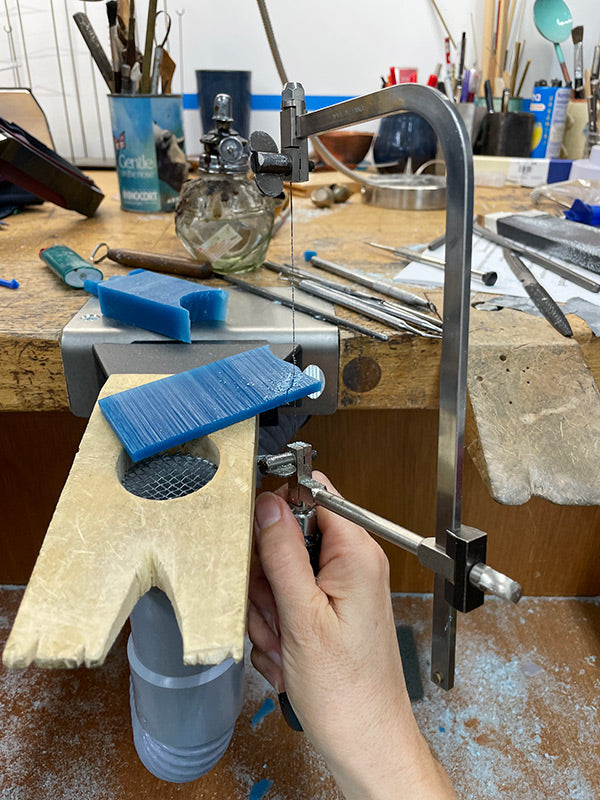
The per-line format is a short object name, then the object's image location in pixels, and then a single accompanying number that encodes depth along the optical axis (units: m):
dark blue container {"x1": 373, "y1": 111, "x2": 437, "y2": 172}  1.31
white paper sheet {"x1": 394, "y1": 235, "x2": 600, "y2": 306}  0.64
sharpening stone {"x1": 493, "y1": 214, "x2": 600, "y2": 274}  0.73
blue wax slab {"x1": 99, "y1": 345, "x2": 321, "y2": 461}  0.38
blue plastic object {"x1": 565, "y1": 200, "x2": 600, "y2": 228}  0.89
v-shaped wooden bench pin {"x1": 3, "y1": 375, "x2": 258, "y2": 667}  0.27
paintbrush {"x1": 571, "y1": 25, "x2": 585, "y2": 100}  1.29
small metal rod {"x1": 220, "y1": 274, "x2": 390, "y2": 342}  0.52
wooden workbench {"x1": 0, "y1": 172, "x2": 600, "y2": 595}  0.80
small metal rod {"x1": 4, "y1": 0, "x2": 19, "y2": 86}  1.42
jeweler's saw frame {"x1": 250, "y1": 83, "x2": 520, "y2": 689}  0.28
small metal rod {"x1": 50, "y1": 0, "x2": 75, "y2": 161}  1.44
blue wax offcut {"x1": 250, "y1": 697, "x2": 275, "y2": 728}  0.69
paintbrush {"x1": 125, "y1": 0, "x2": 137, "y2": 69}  0.90
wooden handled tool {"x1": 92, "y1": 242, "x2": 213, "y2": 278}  0.66
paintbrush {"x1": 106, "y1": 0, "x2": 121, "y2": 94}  0.90
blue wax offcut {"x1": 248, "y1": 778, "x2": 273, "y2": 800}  0.60
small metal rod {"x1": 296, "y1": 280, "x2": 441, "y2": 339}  0.53
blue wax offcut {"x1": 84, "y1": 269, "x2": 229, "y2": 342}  0.50
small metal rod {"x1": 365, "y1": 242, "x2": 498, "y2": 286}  0.65
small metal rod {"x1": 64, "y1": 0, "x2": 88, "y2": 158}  1.45
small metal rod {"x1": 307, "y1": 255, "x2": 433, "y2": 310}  0.59
